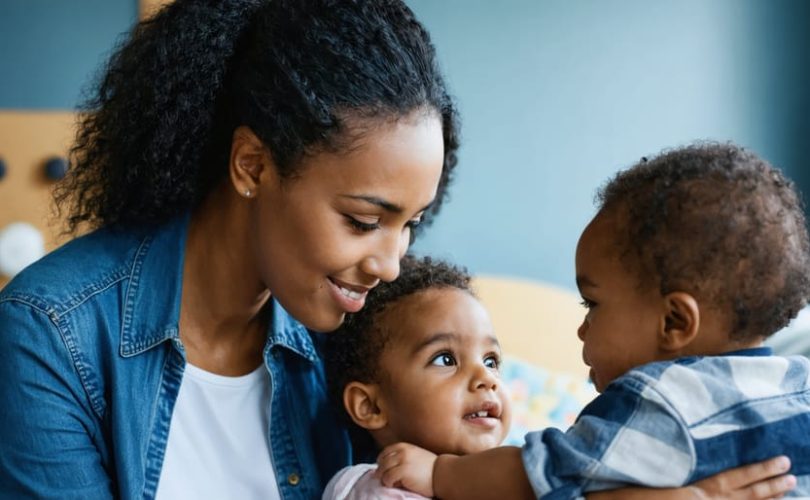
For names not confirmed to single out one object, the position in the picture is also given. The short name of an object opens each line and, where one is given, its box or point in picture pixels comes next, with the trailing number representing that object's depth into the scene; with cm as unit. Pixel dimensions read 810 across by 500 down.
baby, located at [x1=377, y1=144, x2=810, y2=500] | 117
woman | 140
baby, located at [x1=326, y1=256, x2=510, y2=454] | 155
